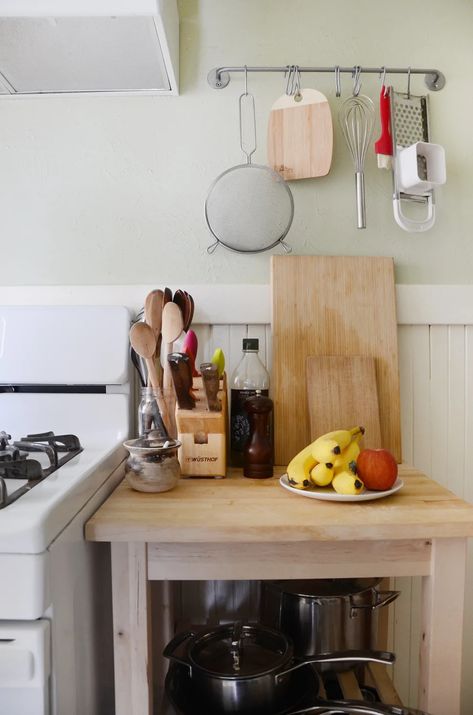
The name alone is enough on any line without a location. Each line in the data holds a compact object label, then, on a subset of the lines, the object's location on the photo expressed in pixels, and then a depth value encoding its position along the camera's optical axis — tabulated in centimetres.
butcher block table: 96
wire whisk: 147
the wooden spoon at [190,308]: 136
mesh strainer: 142
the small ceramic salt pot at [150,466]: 111
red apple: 109
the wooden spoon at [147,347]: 127
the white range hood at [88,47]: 112
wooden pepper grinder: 126
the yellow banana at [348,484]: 107
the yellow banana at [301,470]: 112
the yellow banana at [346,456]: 113
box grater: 143
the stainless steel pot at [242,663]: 99
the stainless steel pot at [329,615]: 119
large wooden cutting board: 143
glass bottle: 135
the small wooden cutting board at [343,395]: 138
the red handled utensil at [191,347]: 129
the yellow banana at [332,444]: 111
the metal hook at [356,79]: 144
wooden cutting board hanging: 144
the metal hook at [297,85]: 144
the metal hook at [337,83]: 144
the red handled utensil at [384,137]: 141
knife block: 125
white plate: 107
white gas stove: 78
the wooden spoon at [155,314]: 133
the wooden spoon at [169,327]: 130
